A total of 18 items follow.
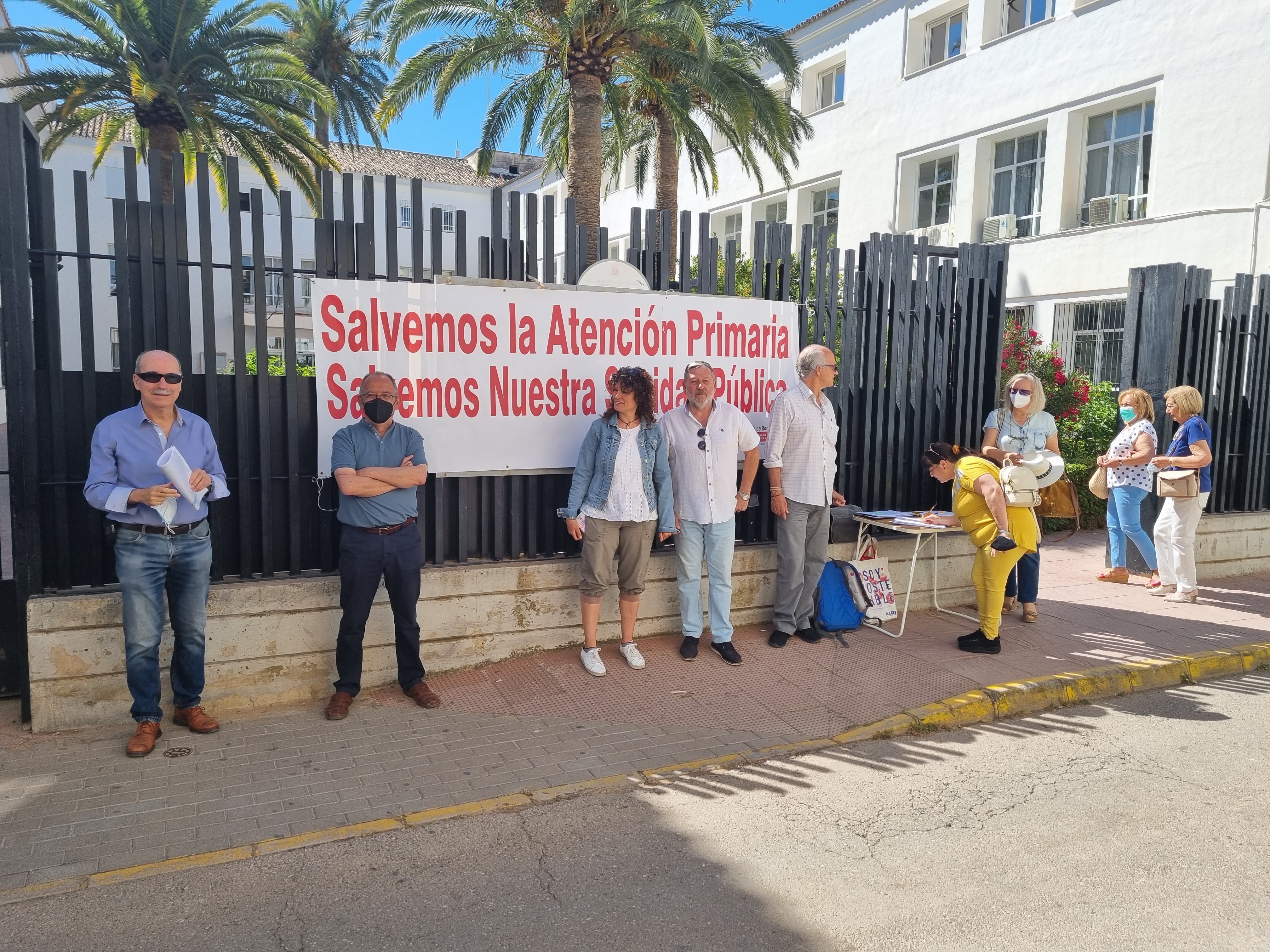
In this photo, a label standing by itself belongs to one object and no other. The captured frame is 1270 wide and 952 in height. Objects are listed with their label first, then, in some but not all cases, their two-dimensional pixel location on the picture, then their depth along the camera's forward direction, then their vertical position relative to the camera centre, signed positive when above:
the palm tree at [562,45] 13.00 +5.29
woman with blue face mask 7.90 -0.75
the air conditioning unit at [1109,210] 16.36 +3.44
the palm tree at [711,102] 14.74 +5.23
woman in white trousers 7.69 -0.94
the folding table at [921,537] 6.14 -1.16
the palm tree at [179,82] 14.19 +4.97
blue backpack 6.42 -1.59
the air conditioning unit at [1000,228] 18.36 +3.43
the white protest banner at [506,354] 5.09 +0.17
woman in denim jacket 5.38 -0.69
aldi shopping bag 6.49 -1.48
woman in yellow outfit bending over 5.98 -0.95
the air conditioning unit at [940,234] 19.80 +3.53
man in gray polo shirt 4.71 -0.76
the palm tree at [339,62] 25.14 +9.15
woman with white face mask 6.88 -0.32
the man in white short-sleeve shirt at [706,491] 5.71 -0.69
